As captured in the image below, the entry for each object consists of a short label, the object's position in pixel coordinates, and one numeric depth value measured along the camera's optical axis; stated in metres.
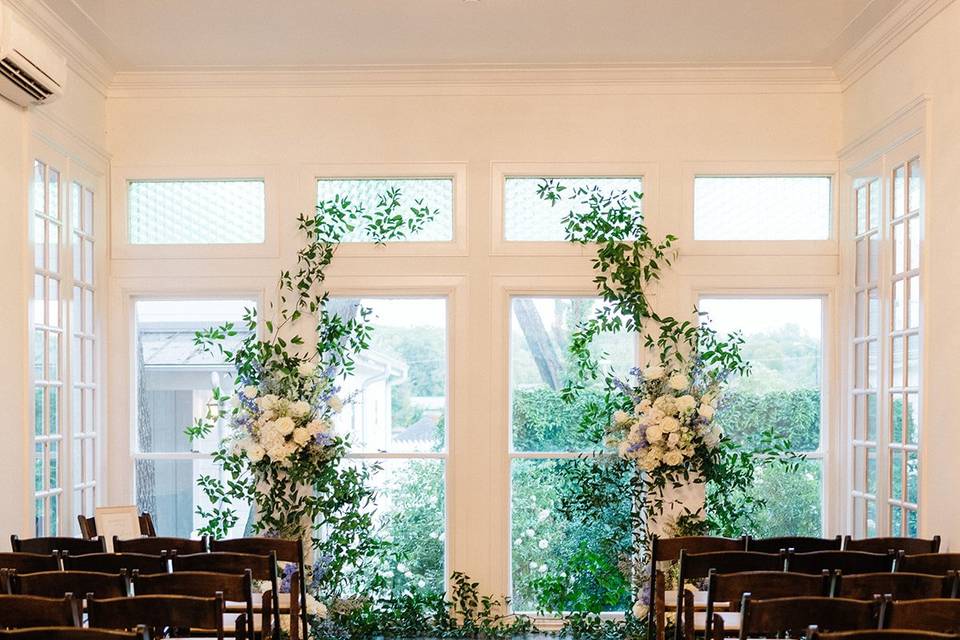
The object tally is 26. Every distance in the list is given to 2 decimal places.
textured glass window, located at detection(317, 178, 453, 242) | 6.47
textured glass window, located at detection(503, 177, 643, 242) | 6.45
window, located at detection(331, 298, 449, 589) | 6.43
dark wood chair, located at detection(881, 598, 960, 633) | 3.14
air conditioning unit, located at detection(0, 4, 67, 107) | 4.55
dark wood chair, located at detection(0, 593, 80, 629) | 3.15
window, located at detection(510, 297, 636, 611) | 6.39
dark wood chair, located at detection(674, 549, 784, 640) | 4.14
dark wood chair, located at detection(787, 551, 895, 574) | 4.10
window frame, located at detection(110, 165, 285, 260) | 6.43
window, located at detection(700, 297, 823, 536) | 6.41
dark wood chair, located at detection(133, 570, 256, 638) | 3.53
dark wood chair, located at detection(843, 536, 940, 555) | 4.55
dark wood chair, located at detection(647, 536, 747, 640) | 4.60
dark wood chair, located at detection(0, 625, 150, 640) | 2.75
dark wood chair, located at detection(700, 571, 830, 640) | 3.58
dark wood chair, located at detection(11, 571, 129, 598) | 3.58
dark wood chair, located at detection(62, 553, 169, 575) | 4.04
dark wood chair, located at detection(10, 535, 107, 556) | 4.46
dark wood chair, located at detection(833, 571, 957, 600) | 3.61
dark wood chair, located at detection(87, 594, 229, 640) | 3.19
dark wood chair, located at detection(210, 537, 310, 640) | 4.54
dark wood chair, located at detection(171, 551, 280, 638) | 4.00
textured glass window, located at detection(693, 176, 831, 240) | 6.44
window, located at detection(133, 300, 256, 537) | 6.50
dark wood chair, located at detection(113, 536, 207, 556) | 4.46
